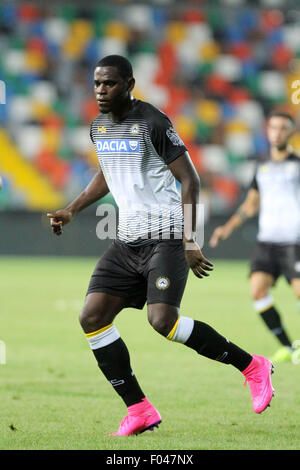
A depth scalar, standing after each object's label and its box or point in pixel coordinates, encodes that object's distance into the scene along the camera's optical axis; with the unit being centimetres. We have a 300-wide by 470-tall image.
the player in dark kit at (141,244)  1056
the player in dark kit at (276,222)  1791
